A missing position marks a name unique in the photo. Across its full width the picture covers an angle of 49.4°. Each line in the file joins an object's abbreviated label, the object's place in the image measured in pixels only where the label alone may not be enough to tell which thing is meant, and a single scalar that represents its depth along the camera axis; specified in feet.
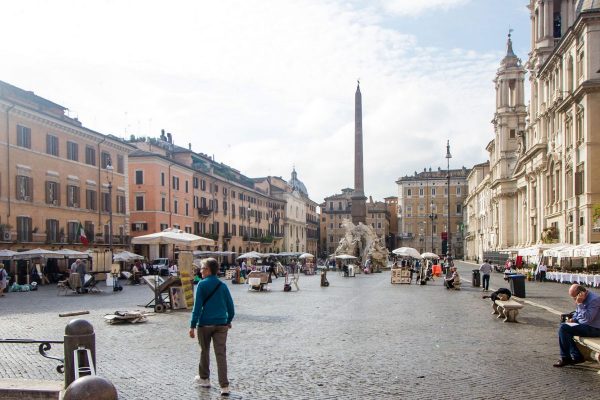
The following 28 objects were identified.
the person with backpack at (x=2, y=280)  84.81
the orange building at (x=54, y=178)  116.98
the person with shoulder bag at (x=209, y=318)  26.58
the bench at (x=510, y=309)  49.60
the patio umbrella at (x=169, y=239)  73.15
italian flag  133.59
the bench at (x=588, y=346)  30.03
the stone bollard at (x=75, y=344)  23.99
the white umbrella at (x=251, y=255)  158.30
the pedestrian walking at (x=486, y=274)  92.58
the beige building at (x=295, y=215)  333.01
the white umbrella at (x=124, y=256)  129.59
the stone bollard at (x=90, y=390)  14.65
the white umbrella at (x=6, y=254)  103.55
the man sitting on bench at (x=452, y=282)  95.71
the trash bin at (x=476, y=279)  99.65
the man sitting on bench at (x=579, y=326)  31.42
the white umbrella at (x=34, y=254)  105.40
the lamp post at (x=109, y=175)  151.94
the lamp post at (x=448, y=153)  141.54
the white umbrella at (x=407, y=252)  120.23
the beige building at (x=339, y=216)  433.89
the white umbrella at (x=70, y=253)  113.80
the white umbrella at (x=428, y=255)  128.98
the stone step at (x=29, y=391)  21.99
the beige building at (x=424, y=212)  413.39
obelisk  195.52
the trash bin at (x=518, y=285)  76.07
